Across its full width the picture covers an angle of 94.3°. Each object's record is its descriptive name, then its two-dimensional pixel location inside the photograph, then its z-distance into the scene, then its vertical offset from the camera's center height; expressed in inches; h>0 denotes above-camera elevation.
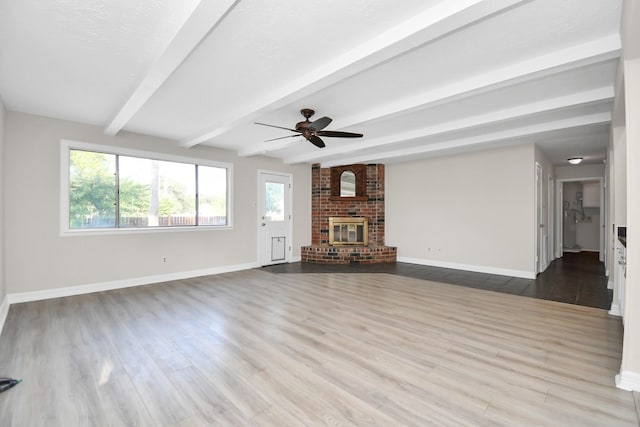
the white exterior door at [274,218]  255.6 -5.0
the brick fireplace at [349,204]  284.7 +8.3
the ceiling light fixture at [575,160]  254.5 +46.4
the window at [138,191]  168.2 +14.0
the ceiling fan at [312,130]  139.0 +39.8
